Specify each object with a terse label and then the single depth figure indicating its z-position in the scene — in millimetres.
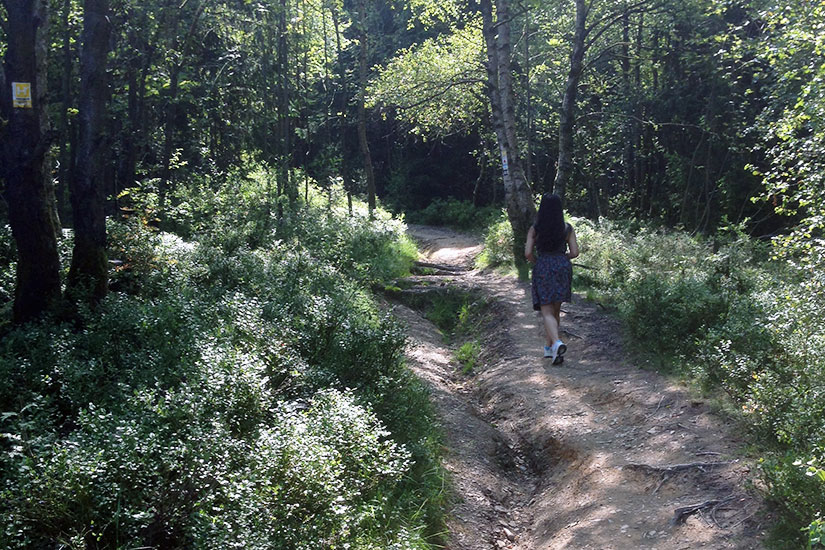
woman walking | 7914
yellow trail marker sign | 6828
